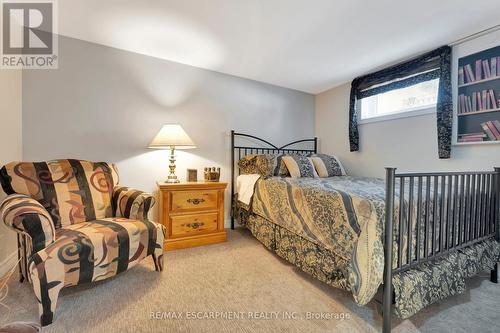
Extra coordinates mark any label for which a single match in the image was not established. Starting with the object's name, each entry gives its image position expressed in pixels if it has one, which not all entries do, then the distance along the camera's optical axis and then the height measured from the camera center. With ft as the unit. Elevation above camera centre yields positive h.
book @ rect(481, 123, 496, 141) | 6.73 +0.97
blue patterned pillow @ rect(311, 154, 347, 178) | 9.61 -0.14
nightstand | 7.64 -1.82
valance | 7.49 +3.22
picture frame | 8.70 -0.52
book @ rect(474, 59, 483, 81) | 7.00 +2.87
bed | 4.10 -1.58
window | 8.30 +2.50
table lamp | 7.86 +0.76
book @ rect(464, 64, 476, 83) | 7.17 +2.86
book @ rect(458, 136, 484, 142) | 6.96 +0.80
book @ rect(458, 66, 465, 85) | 7.38 +2.87
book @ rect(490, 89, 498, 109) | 6.70 +1.89
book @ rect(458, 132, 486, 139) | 6.93 +0.91
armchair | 4.22 -1.50
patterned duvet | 4.10 -1.53
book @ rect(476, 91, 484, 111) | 6.97 +1.94
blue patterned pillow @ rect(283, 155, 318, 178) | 8.93 -0.14
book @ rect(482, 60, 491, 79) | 6.83 +2.85
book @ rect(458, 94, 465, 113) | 7.33 +1.94
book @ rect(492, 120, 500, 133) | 6.63 +1.19
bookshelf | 6.72 +2.04
